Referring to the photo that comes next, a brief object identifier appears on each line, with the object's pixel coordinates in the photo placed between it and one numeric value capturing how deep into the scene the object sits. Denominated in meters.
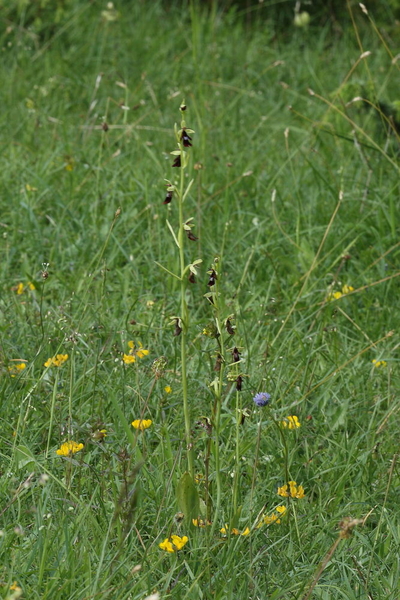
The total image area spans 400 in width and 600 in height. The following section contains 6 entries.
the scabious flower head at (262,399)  3.72
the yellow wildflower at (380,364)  5.05
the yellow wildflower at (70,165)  6.96
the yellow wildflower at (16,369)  4.53
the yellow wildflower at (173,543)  3.27
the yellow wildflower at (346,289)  5.74
